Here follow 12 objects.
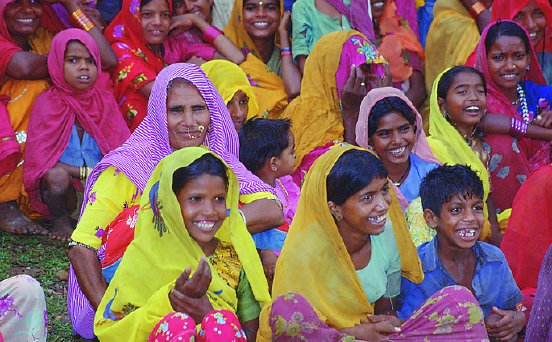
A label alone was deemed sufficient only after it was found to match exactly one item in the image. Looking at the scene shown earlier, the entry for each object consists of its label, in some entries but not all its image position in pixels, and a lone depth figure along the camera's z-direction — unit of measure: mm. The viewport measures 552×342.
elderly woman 4617
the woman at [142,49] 6484
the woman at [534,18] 6891
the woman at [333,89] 6188
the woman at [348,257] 4234
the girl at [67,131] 5949
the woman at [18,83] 6016
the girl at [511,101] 6262
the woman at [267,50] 6734
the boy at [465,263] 4527
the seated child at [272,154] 5512
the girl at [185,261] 4000
